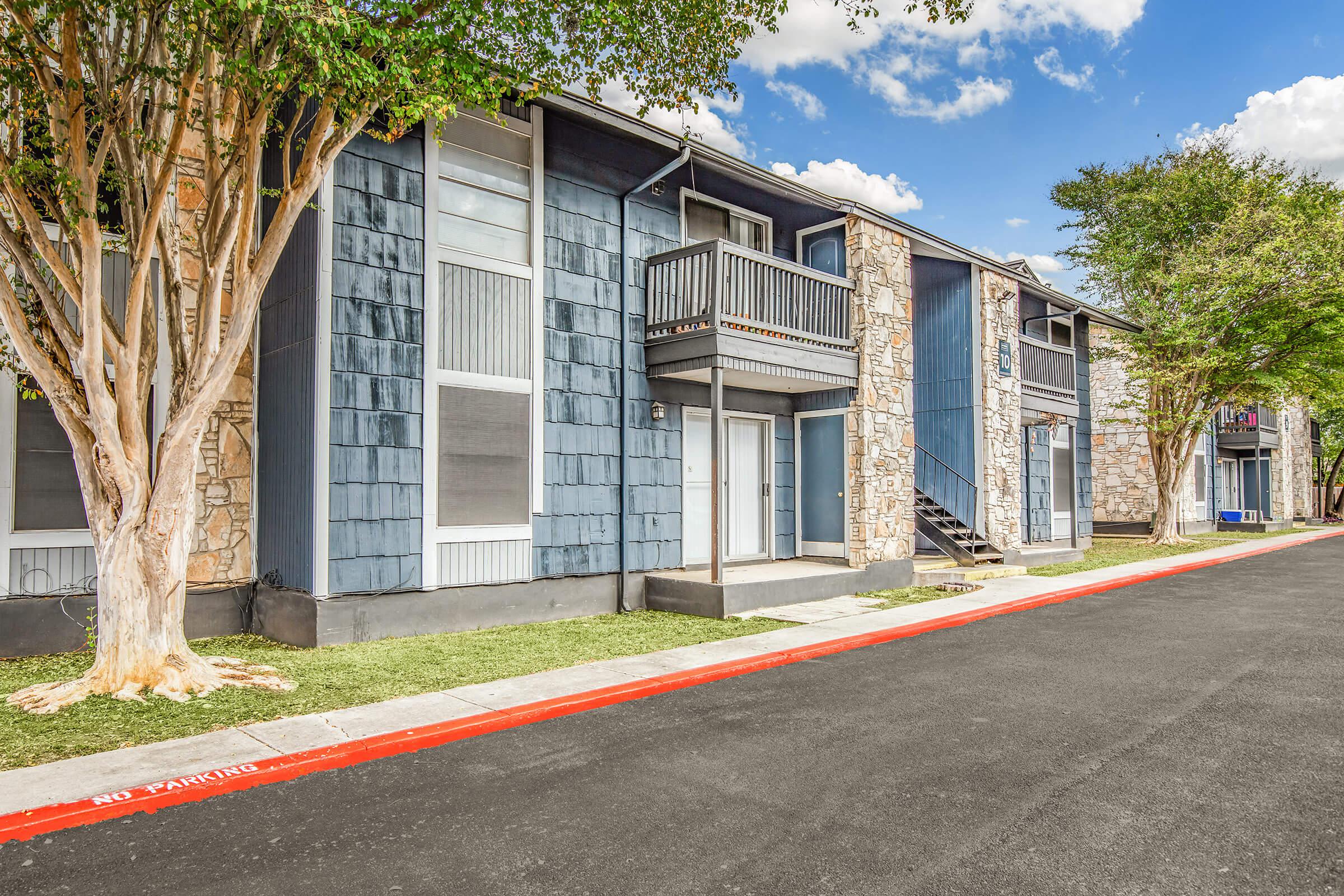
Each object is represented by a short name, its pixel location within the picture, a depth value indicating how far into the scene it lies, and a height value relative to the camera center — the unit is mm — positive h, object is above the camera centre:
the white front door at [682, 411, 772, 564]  11367 +9
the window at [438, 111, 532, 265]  8969 +3576
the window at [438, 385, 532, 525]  8695 +393
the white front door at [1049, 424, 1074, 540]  18781 +140
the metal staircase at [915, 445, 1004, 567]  13992 -493
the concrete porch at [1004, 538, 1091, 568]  14719 -1329
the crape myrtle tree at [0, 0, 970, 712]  5559 +2321
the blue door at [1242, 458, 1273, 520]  32562 +18
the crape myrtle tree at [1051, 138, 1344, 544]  18391 +5037
